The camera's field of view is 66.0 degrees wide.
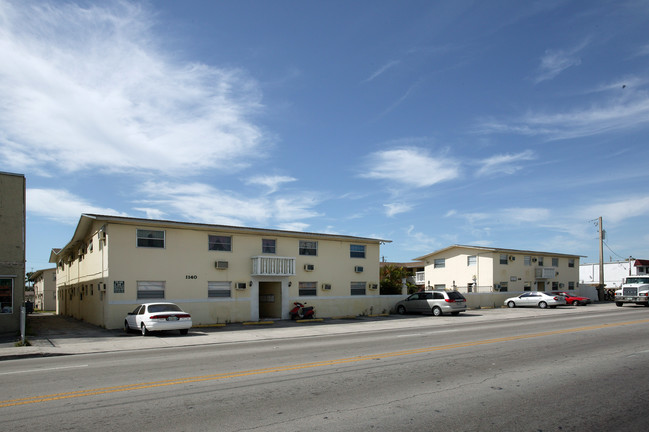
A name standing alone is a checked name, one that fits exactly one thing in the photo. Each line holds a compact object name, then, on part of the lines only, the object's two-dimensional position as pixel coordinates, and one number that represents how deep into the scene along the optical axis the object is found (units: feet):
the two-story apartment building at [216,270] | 77.56
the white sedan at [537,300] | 131.03
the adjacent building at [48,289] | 178.81
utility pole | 172.65
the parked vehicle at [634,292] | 126.11
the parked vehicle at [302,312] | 91.56
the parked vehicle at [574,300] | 142.51
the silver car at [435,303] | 102.58
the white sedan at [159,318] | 64.75
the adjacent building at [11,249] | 68.18
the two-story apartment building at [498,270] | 147.95
